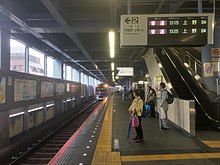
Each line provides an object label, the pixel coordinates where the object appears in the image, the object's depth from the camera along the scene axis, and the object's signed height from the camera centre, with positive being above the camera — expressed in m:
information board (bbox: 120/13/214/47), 4.95 +1.50
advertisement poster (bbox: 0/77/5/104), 5.49 -0.13
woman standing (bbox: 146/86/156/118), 8.71 -0.67
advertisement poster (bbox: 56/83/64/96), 11.63 -0.21
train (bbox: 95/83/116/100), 29.40 -0.84
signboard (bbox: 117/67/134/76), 19.72 +1.59
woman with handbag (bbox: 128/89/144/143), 5.08 -0.72
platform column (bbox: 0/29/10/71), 6.43 +1.28
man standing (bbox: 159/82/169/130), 6.13 -0.54
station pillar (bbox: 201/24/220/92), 8.11 +1.02
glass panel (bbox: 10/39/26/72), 8.95 +1.55
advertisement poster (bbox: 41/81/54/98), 8.92 -0.17
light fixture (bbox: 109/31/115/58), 8.41 +2.33
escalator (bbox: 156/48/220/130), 6.56 -0.14
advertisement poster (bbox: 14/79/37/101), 6.42 -0.13
